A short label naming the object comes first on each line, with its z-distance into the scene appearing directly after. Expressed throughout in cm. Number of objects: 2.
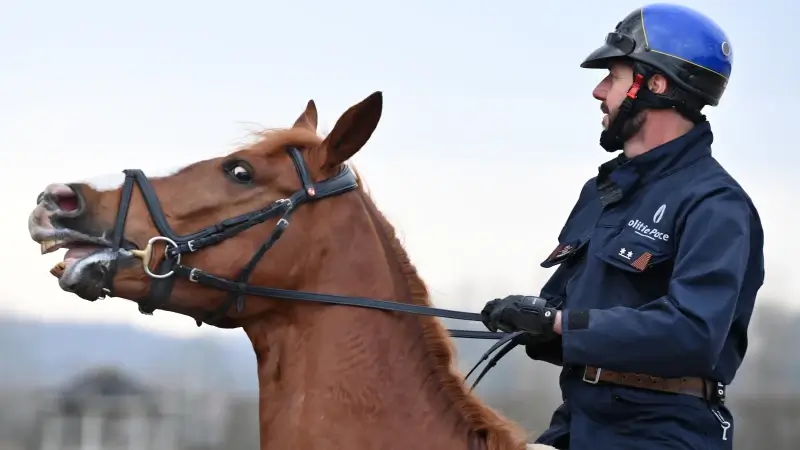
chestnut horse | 920
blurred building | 6378
